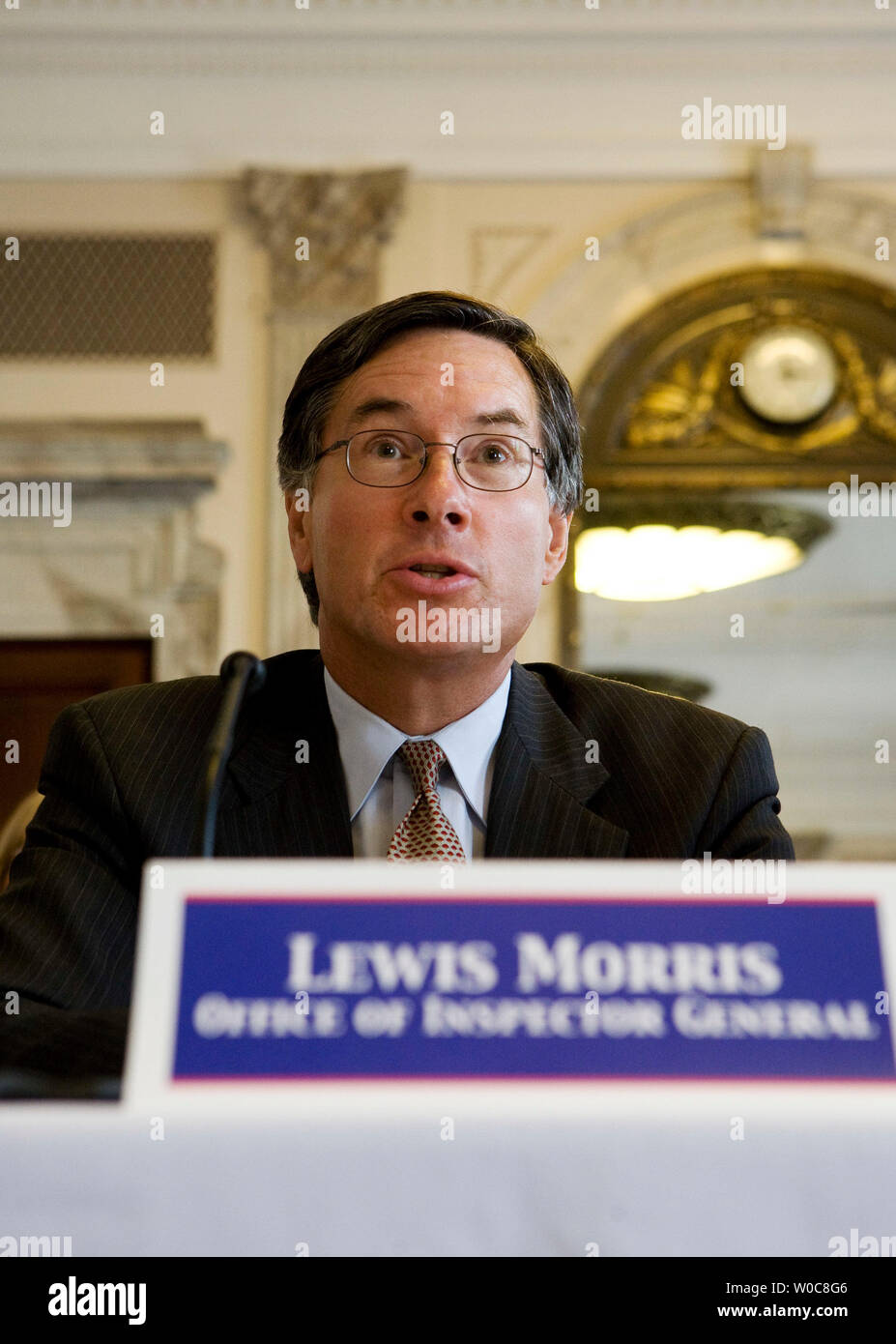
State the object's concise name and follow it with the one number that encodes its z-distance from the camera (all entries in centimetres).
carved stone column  559
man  151
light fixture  543
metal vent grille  568
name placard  74
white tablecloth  66
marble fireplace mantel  555
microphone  102
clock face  559
